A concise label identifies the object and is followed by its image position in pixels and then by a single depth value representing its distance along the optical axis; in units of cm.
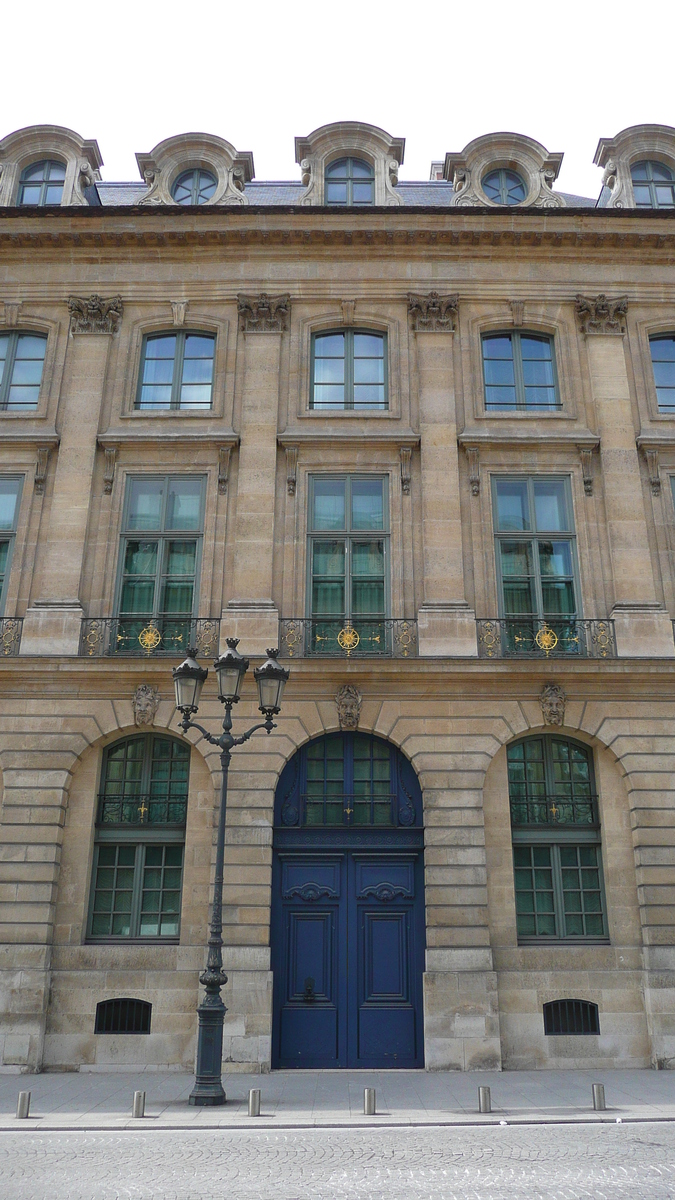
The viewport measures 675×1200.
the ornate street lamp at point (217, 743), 1147
